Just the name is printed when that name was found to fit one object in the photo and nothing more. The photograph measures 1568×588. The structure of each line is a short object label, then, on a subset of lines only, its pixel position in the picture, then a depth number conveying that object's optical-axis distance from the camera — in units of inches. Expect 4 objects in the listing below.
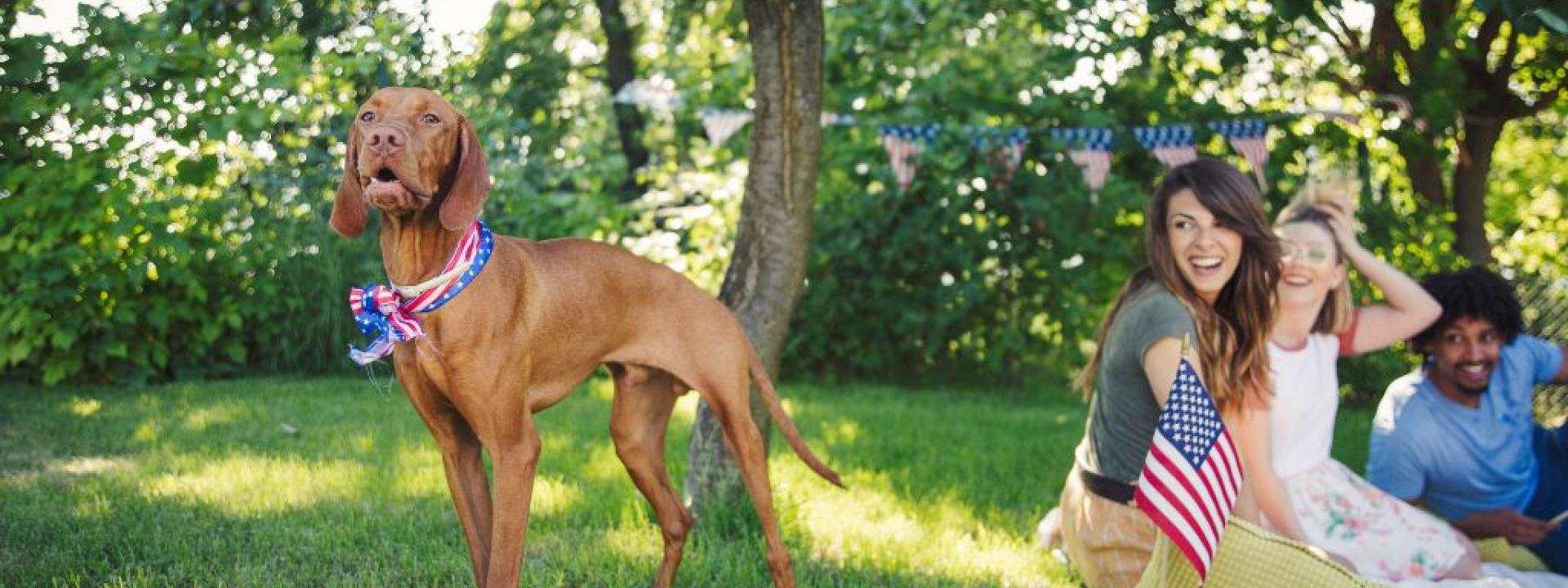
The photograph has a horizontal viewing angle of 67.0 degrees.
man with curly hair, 175.8
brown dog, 103.5
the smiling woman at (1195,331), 141.6
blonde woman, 152.6
